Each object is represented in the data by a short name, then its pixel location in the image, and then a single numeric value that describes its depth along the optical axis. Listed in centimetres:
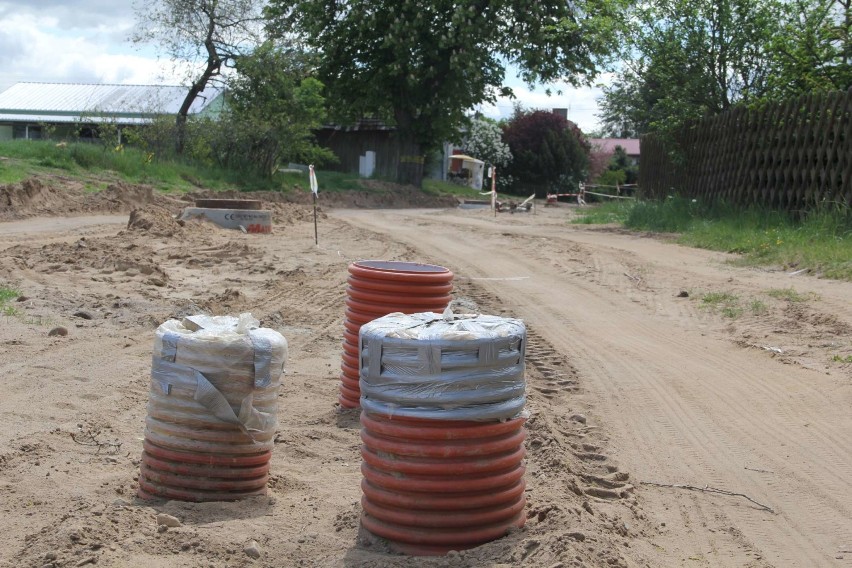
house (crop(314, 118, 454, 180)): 5156
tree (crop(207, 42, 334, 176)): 3688
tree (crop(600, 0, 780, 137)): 2233
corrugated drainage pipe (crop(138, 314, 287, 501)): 528
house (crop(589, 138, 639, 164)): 8063
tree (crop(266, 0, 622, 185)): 3922
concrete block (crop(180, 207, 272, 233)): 2162
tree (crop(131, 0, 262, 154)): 3903
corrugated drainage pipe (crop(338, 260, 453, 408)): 750
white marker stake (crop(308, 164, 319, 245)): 1882
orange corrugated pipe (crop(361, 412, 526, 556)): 446
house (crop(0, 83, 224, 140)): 5050
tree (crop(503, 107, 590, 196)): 5697
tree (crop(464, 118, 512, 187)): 5775
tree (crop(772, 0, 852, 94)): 2016
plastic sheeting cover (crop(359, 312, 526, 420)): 438
